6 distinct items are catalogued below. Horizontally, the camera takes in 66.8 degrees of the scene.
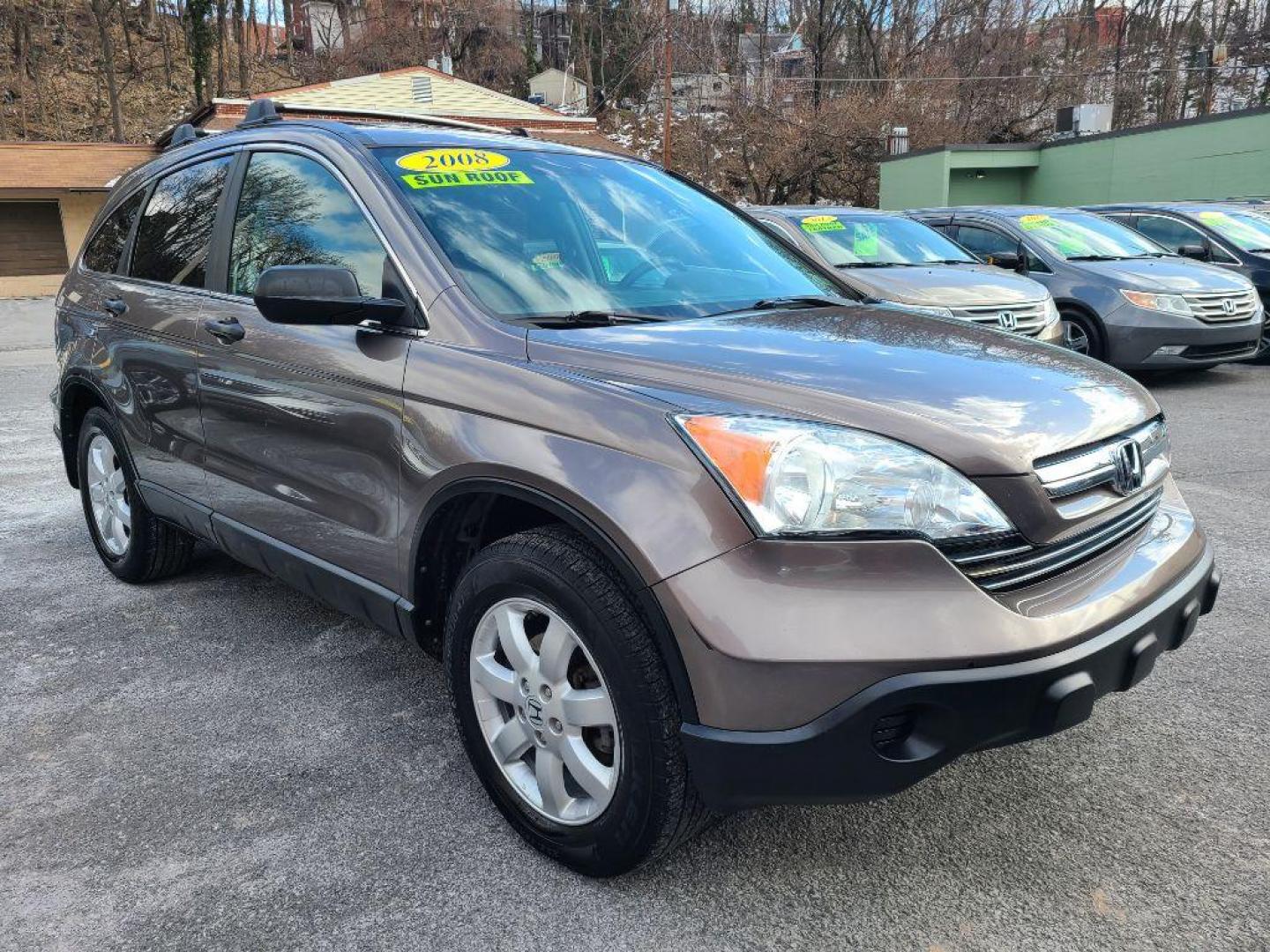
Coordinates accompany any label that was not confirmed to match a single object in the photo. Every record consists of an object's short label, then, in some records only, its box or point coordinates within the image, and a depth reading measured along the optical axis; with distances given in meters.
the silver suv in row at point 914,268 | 7.55
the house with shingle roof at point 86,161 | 23.70
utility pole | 26.12
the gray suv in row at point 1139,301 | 8.59
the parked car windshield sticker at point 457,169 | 2.87
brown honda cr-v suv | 1.85
